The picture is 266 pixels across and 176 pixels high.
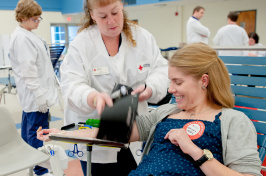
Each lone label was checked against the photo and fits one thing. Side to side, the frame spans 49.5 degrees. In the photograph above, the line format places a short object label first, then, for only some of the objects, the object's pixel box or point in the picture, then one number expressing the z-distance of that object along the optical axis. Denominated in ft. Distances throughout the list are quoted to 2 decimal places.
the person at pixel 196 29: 18.72
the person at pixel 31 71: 8.59
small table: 3.89
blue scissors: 5.17
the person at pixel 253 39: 19.75
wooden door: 30.53
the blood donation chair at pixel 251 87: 6.37
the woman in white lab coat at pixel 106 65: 4.44
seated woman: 3.94
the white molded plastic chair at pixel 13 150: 7.02
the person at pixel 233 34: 17.01
